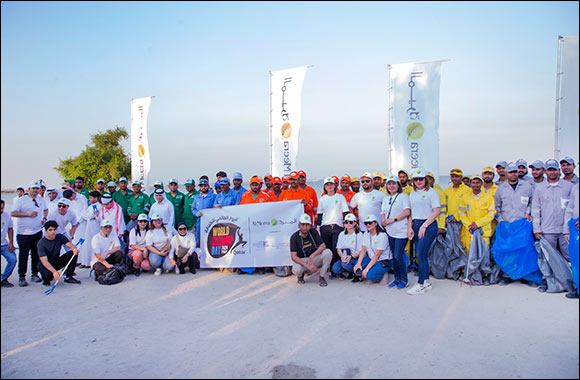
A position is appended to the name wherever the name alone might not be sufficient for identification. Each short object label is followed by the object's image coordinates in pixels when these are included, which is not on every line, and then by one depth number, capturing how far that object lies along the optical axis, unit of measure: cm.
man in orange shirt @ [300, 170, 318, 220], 813
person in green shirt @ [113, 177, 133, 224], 931
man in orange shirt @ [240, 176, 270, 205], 832
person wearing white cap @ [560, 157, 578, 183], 640
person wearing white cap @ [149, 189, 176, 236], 845
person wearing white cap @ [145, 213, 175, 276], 798
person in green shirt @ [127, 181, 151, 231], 903
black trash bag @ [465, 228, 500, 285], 670
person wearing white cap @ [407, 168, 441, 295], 637
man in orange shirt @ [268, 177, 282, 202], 875
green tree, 2038
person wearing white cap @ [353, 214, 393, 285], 684
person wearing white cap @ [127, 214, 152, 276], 798
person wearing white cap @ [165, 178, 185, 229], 909
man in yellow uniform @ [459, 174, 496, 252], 688
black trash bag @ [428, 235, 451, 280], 708
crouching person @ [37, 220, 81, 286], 723
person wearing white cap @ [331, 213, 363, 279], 708
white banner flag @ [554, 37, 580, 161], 854
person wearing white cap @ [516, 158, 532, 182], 748
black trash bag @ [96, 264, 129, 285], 732
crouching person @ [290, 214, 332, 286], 704
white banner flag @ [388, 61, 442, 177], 927
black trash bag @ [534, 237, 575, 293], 609
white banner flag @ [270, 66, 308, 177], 1055
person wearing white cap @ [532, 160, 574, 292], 626
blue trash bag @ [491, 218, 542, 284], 651
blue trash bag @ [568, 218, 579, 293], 571
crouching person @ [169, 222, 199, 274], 801
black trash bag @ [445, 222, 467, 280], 696
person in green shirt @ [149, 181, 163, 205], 885
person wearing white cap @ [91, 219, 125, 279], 758
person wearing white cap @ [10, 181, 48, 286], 759
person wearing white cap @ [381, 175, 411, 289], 659
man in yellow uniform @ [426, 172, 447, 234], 726
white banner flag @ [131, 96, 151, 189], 1258
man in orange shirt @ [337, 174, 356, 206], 856
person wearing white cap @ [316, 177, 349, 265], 742
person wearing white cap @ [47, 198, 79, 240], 808
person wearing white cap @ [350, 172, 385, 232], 717
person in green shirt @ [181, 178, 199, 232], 897
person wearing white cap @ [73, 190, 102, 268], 852
